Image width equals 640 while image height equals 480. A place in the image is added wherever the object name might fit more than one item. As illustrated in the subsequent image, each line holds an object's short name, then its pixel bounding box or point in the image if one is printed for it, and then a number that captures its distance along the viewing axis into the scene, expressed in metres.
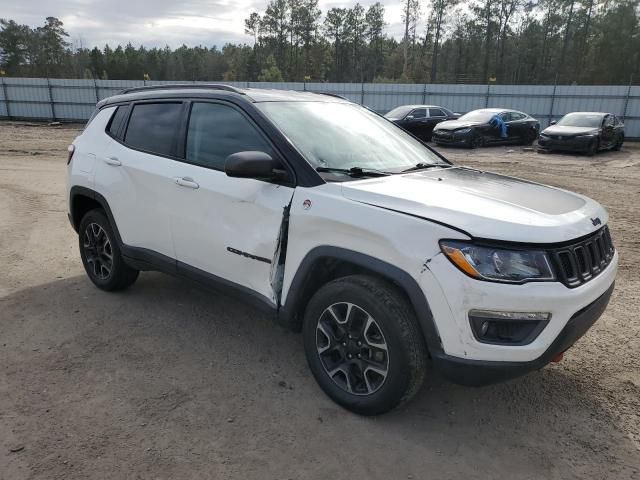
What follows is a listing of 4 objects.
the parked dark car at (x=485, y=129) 17.64
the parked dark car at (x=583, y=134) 16.14
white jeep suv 2.38
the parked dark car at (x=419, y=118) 18.92
